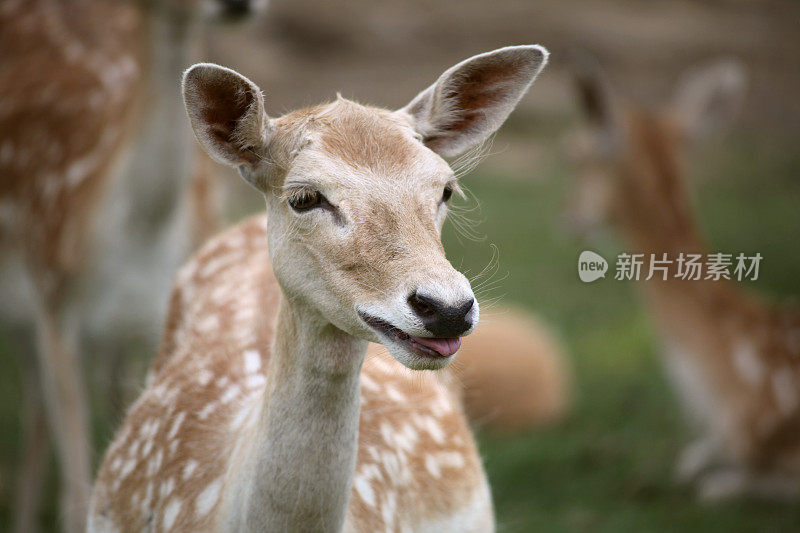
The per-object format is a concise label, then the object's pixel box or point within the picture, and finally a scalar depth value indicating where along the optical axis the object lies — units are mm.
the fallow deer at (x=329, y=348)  4441
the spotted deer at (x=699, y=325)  9797
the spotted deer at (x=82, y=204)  8859
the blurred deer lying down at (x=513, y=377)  11672
